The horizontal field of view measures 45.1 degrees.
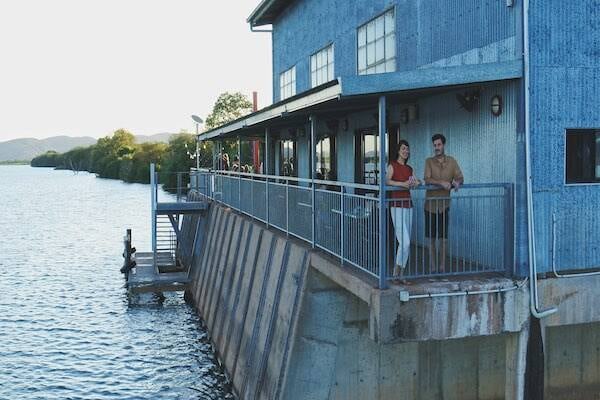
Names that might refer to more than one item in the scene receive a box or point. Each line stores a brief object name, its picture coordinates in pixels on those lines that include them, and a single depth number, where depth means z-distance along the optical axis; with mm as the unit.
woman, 8969
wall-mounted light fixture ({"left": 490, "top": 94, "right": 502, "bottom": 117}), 9727
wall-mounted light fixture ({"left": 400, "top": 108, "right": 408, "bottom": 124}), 12953
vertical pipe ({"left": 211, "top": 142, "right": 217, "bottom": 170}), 27203
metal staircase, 23117
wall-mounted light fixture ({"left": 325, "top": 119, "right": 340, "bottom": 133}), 17734
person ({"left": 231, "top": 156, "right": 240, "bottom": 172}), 24547
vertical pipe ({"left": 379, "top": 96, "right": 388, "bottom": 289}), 8453
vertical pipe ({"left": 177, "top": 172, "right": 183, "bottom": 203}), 26547
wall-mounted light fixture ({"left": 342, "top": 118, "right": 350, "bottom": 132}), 16977
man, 9195
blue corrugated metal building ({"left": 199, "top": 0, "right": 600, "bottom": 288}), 9258
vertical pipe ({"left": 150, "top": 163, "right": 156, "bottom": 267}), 23188
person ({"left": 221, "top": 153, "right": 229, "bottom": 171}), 26606
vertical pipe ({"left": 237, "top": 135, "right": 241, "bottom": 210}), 18503
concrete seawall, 8727
